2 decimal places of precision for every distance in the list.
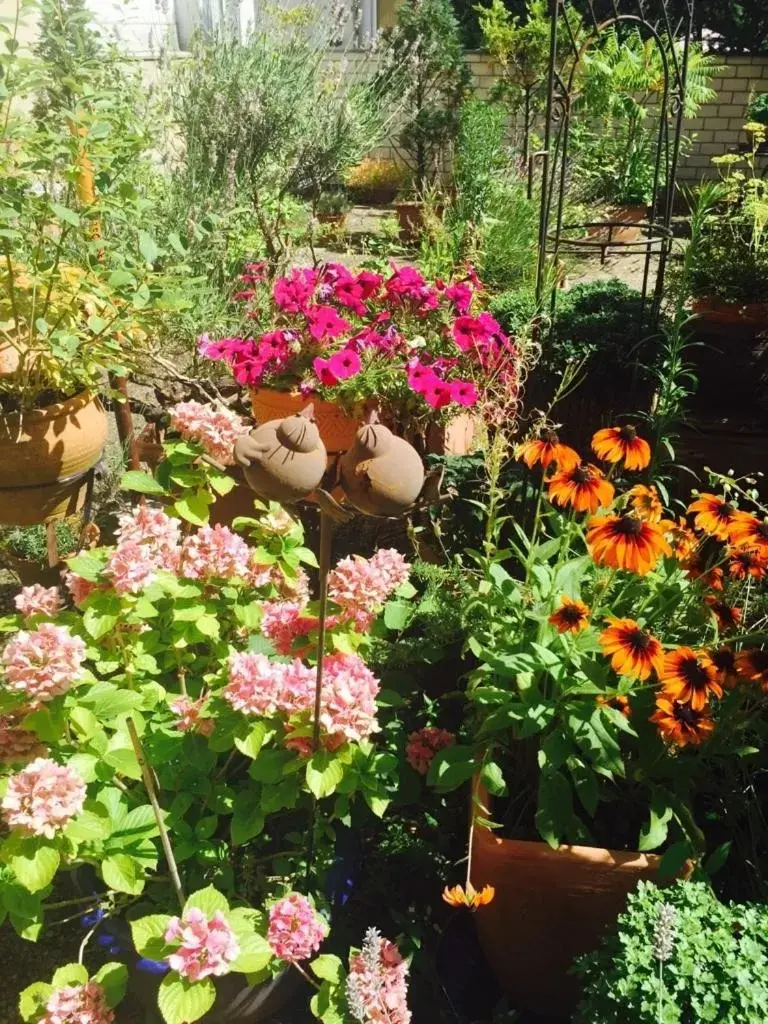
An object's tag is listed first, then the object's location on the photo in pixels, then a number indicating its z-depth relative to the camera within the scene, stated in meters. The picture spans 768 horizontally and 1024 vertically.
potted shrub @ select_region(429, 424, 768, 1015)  1.37
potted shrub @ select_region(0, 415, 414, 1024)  1.21
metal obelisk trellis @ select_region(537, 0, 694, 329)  2.21
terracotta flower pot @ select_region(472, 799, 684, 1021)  1.48
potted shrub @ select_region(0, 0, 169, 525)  1.99
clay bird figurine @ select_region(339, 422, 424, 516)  1.12
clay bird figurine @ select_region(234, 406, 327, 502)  1.12
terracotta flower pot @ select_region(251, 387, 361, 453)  2.55
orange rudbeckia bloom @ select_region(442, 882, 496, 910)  1.40
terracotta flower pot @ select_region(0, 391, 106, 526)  2.17
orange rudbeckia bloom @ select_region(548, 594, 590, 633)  1.39
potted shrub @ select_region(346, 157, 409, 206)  9.49
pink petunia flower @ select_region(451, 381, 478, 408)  2.31
